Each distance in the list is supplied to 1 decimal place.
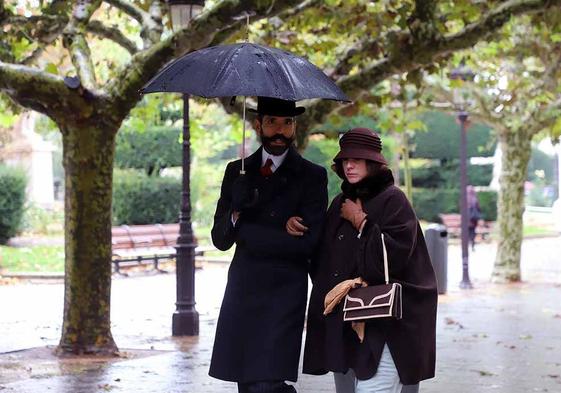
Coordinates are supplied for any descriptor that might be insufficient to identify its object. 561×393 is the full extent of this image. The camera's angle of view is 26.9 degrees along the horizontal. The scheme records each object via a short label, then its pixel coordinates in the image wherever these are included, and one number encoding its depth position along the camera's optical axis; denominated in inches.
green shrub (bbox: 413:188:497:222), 1674.5
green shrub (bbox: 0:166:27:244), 1109.1
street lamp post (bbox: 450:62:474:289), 806.7
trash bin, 774.5
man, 221.6
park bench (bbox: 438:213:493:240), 1474.2
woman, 215.3
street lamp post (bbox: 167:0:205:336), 551.5
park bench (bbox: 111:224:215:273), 953.5
